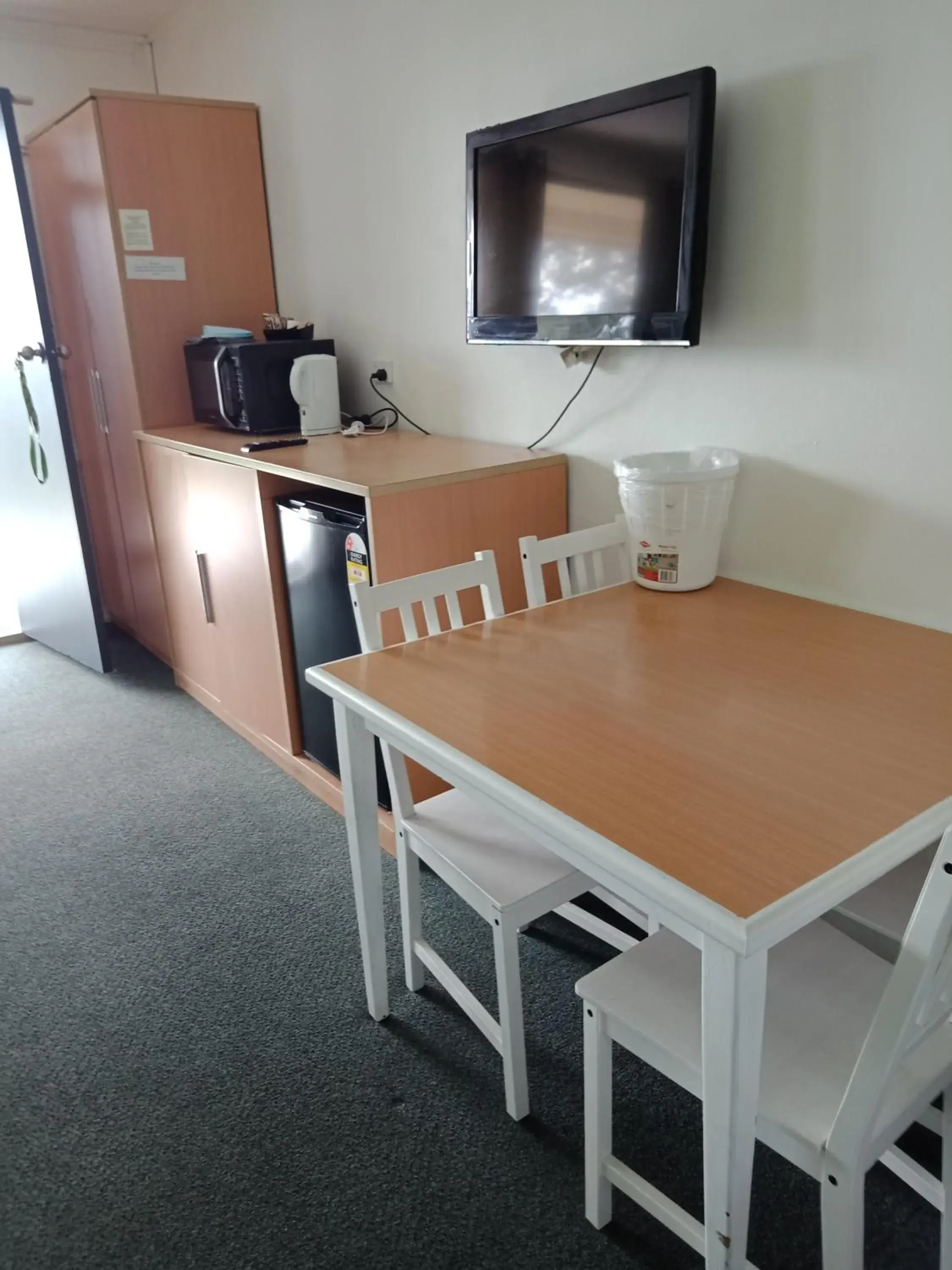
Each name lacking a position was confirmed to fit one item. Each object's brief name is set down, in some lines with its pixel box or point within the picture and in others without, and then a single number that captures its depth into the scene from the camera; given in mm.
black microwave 2758
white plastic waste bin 1722
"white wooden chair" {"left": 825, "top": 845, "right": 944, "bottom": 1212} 1274
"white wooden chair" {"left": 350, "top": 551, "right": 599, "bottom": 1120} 1435
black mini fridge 2166
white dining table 906
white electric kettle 2713
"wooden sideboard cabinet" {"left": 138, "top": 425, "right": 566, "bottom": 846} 2090
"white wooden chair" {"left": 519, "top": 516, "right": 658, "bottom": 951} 1793
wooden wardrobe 2932
